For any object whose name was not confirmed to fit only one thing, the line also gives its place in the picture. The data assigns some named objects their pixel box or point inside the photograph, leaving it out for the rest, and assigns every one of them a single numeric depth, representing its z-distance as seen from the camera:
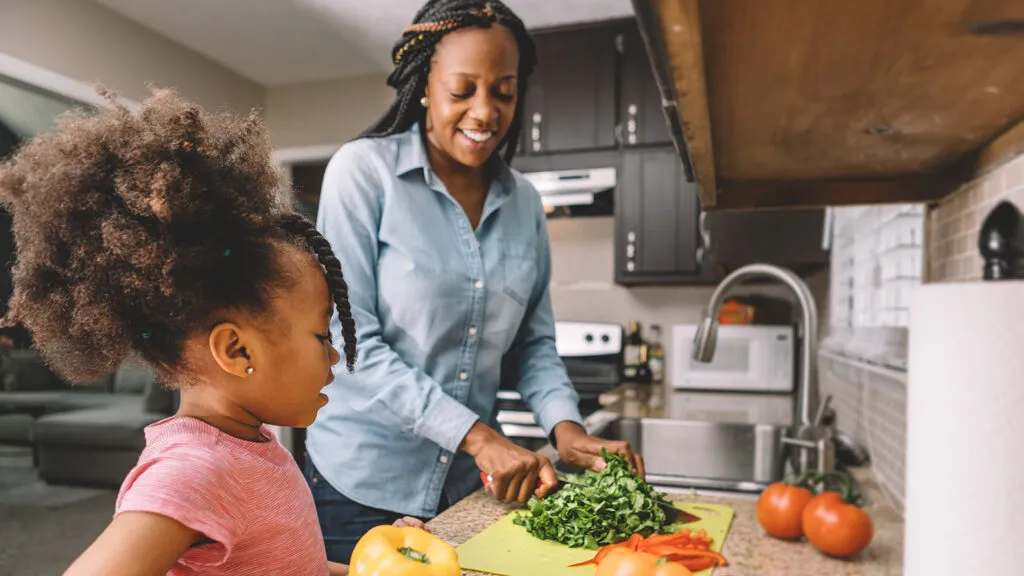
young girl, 0.55
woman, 1.10
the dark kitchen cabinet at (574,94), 3.45
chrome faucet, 1.38
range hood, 3.37
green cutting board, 0.78
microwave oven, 3.08
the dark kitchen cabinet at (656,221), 3.36
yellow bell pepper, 0.57
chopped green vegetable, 0.87
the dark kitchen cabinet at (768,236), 2.75
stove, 3.39
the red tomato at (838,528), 0.94
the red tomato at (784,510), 1.01
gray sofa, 3.77
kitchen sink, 1.96
